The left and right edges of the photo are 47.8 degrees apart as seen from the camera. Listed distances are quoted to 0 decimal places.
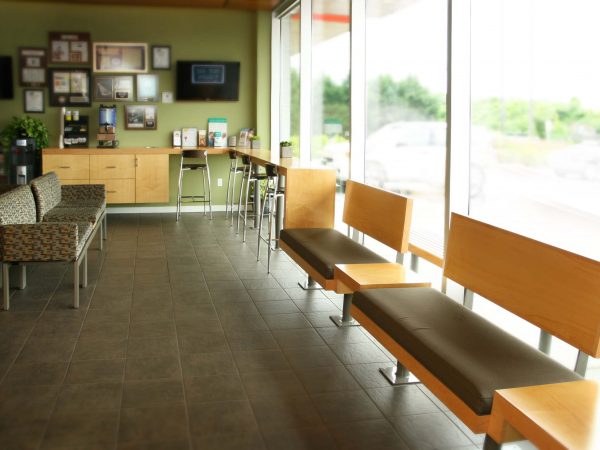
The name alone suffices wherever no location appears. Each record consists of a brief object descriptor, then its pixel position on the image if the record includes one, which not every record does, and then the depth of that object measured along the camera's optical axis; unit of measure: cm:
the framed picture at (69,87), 945
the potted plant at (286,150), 732
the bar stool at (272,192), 636
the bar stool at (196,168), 894
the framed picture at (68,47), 934
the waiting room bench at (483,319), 254
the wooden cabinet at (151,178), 936
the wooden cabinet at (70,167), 909
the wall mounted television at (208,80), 977
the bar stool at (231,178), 897
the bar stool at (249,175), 767
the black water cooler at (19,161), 873
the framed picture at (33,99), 942
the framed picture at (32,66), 930
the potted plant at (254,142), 915
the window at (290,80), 870
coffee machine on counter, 948
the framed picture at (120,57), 952
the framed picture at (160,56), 968
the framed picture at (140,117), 977
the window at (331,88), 668
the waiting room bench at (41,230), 474
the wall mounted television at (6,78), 923
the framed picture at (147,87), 971
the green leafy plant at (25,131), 900
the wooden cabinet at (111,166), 923
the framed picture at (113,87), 959
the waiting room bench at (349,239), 438
